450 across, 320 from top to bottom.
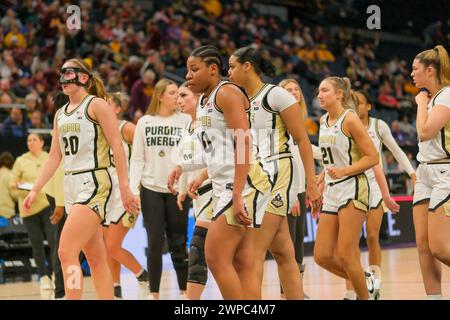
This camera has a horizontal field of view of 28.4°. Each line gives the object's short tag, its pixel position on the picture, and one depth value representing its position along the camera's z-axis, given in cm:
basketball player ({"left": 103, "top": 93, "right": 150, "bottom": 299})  924
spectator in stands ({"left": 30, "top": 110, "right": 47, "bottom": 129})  1405
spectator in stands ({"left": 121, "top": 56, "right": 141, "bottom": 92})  1780
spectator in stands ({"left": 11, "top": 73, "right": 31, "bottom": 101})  1573
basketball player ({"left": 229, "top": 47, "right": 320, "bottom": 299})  629
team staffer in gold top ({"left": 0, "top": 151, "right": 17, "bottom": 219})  1272
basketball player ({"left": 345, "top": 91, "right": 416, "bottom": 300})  876
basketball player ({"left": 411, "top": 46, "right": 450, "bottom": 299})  665
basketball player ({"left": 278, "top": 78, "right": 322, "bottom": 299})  867
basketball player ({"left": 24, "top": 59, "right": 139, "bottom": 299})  658
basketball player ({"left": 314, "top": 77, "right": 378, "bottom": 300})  731
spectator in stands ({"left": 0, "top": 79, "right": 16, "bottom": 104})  1512
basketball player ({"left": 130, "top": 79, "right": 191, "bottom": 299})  873
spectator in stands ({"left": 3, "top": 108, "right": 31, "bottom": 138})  1427
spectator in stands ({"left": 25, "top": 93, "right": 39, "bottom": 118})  1488
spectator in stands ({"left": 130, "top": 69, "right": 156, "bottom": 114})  1605
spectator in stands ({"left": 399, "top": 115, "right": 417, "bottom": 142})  2269
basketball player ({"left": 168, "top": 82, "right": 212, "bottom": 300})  635
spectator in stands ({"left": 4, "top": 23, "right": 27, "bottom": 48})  1709
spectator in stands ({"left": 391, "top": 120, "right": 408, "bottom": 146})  2161
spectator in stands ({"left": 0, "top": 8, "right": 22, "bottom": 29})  1761
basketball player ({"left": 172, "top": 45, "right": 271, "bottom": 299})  555
